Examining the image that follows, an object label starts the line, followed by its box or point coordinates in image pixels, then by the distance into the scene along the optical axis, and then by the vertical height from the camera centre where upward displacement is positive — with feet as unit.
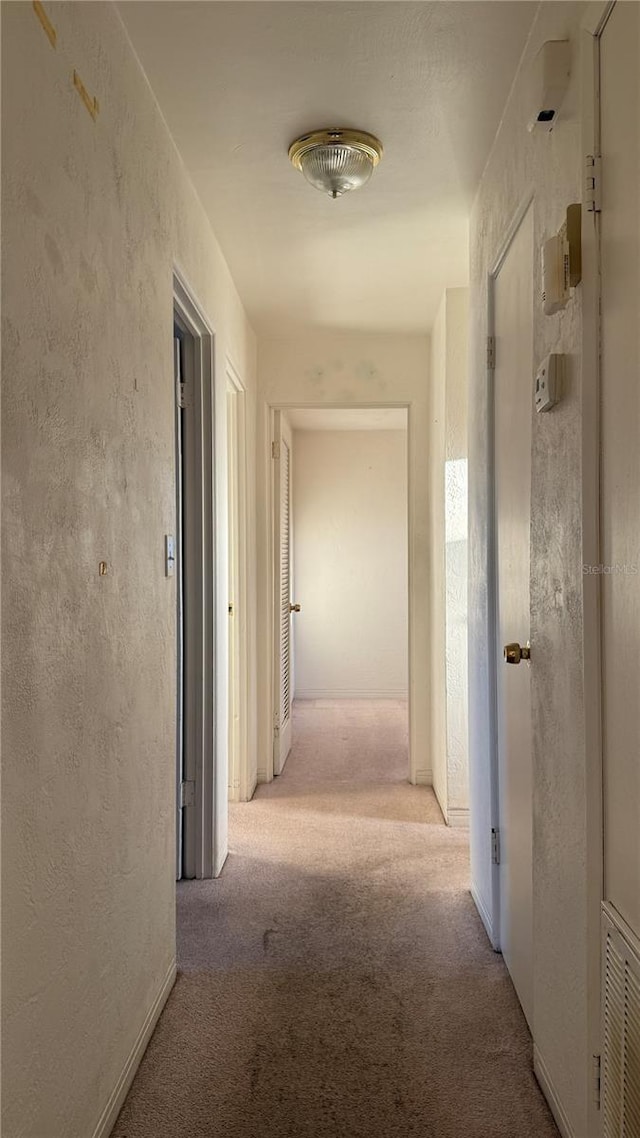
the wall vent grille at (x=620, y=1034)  3.74 -2.30
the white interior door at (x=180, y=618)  9.64 -0.72
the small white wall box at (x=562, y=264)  4.75 +1.73
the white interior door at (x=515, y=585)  6.61 -0.28
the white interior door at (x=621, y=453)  3.95 +0.50
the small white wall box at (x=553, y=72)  5.13 +3.02
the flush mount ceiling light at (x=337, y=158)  7.36 +3.68
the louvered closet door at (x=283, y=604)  14.73 -0.93
